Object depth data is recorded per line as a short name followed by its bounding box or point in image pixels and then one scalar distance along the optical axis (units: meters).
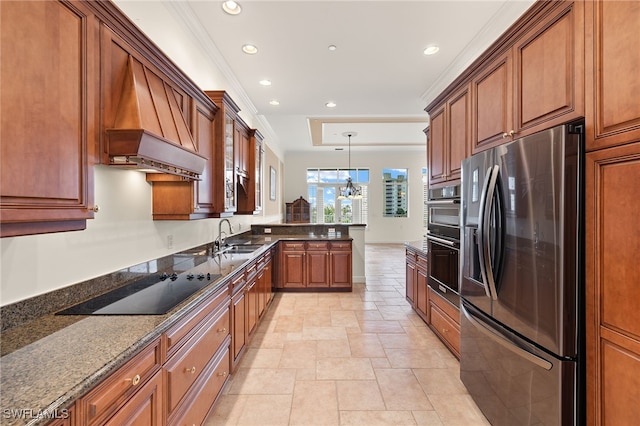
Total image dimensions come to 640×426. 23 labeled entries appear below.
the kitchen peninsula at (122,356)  0.82
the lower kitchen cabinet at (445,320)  2.62
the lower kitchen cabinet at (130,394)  0.89
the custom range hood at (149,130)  1.38
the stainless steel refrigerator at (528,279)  1.38
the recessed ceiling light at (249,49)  2.91
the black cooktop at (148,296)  1.39
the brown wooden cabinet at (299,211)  9.63
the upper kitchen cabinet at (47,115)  0.92
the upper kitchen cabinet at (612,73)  1.17
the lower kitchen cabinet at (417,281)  3.39
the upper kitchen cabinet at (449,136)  2.55
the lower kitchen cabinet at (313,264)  4.75
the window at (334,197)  10.47
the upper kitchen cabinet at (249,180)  3.90
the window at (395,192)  10.41
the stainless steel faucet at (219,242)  3.33
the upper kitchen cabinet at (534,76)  1.46
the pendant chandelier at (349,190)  7.55
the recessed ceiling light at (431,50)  2.94
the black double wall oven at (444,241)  2.56
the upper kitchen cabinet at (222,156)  2.79
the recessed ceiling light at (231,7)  2.31
